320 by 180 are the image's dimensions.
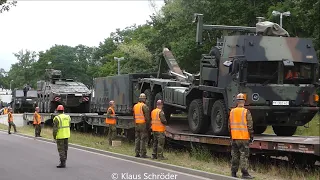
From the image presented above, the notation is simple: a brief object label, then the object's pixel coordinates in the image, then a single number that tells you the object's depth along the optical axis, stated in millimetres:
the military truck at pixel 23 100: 41906
